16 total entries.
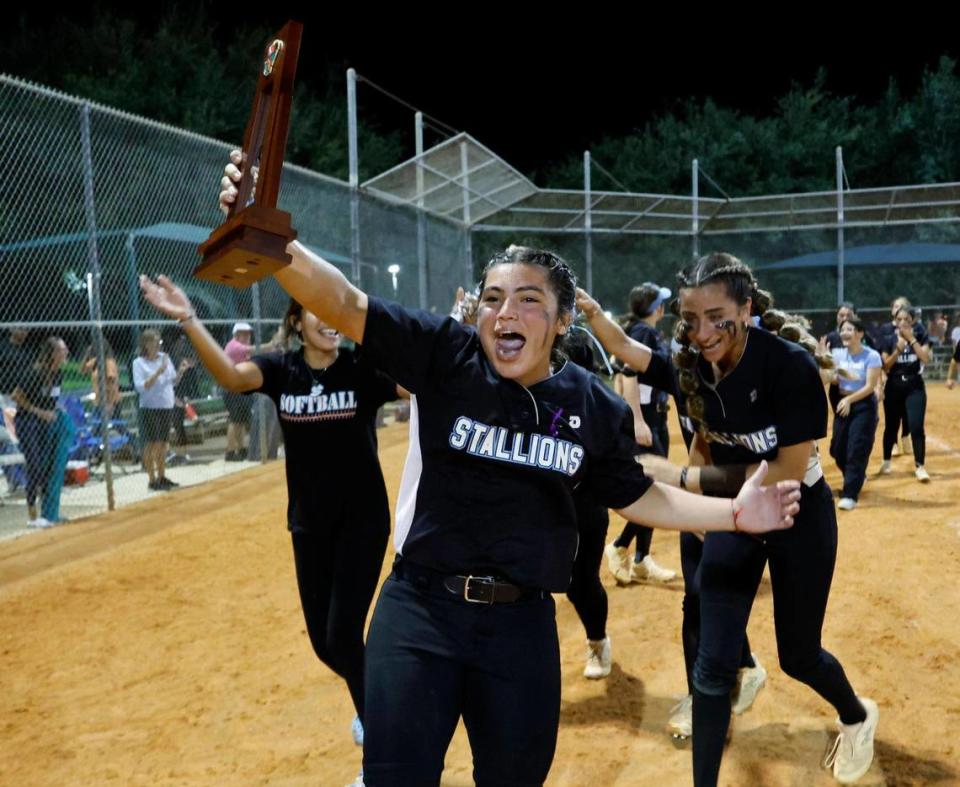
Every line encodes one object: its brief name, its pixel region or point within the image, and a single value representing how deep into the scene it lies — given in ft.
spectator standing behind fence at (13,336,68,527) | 27.68
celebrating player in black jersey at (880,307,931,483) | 32.78
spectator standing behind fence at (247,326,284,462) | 40.83
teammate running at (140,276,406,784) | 11.54
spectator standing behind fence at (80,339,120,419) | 30.72
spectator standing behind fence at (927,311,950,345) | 71.82
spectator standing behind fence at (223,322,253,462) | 38.05
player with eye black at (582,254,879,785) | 10.46
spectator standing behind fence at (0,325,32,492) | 26.81
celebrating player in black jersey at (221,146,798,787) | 7.29
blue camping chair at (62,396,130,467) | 35.09
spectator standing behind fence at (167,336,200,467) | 38.73
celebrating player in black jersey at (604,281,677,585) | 20.61
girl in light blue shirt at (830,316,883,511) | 28.78
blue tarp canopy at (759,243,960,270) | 72.79
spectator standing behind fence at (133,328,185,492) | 33.76
